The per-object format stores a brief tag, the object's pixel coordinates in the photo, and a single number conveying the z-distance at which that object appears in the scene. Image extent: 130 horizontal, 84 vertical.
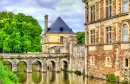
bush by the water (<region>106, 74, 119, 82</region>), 25.25
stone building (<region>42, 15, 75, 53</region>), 54.31
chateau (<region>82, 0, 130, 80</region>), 24.31
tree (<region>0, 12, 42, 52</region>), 45.50
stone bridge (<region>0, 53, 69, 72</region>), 38.75
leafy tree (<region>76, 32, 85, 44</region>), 77.21
